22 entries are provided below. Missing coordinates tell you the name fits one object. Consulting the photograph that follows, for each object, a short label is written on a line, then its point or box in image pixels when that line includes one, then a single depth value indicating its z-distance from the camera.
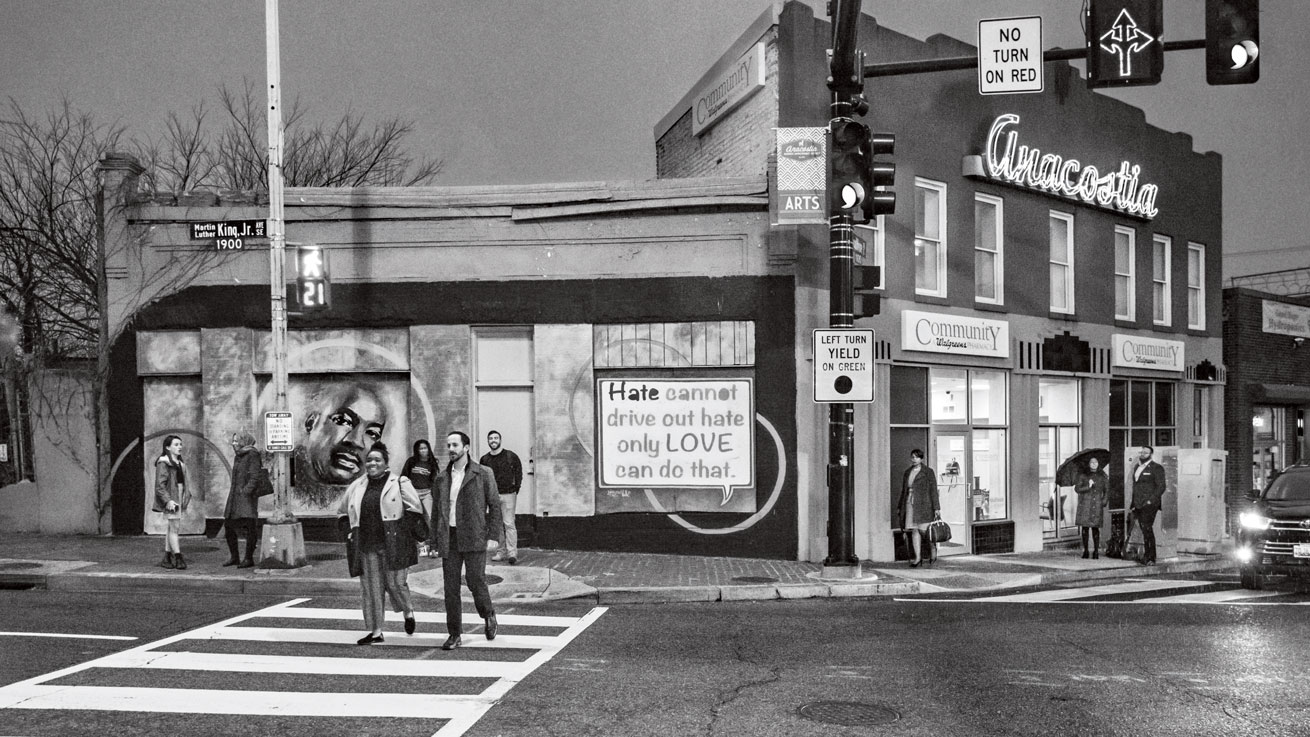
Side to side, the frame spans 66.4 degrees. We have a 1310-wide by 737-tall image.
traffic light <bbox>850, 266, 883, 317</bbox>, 13.00
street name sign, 15.84
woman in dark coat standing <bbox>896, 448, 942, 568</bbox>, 15.05
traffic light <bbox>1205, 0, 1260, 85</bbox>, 9.21
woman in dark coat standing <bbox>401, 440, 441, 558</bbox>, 13.88
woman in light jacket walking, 8.90
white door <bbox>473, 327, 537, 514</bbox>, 15.82
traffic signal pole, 12.95
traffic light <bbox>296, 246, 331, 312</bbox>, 14.03
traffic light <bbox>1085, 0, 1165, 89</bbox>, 9.53
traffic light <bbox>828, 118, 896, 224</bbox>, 12.46
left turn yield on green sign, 12.94
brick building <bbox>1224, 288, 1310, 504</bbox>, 23.30
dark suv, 12.84
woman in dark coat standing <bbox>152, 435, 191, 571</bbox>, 12.81
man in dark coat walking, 8.78
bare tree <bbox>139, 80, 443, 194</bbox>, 27.06
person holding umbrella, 16.31
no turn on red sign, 11.03
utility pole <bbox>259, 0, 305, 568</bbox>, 12.89
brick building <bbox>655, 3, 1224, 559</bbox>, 15.73
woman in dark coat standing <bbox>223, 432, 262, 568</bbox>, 12.97
